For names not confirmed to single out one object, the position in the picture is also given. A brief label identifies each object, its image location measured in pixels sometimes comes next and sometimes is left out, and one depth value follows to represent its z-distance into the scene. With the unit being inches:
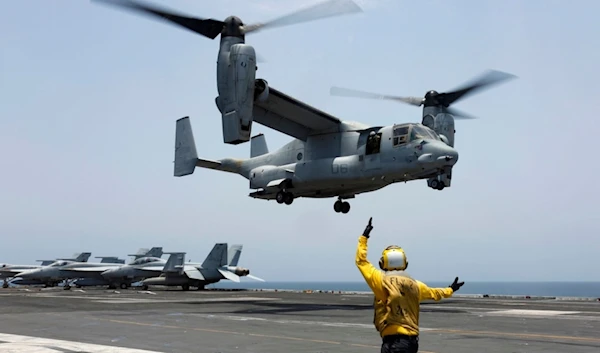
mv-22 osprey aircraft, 1221.7
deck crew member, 257.4
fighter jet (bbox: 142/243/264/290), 2362.2
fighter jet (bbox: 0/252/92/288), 3075.8
